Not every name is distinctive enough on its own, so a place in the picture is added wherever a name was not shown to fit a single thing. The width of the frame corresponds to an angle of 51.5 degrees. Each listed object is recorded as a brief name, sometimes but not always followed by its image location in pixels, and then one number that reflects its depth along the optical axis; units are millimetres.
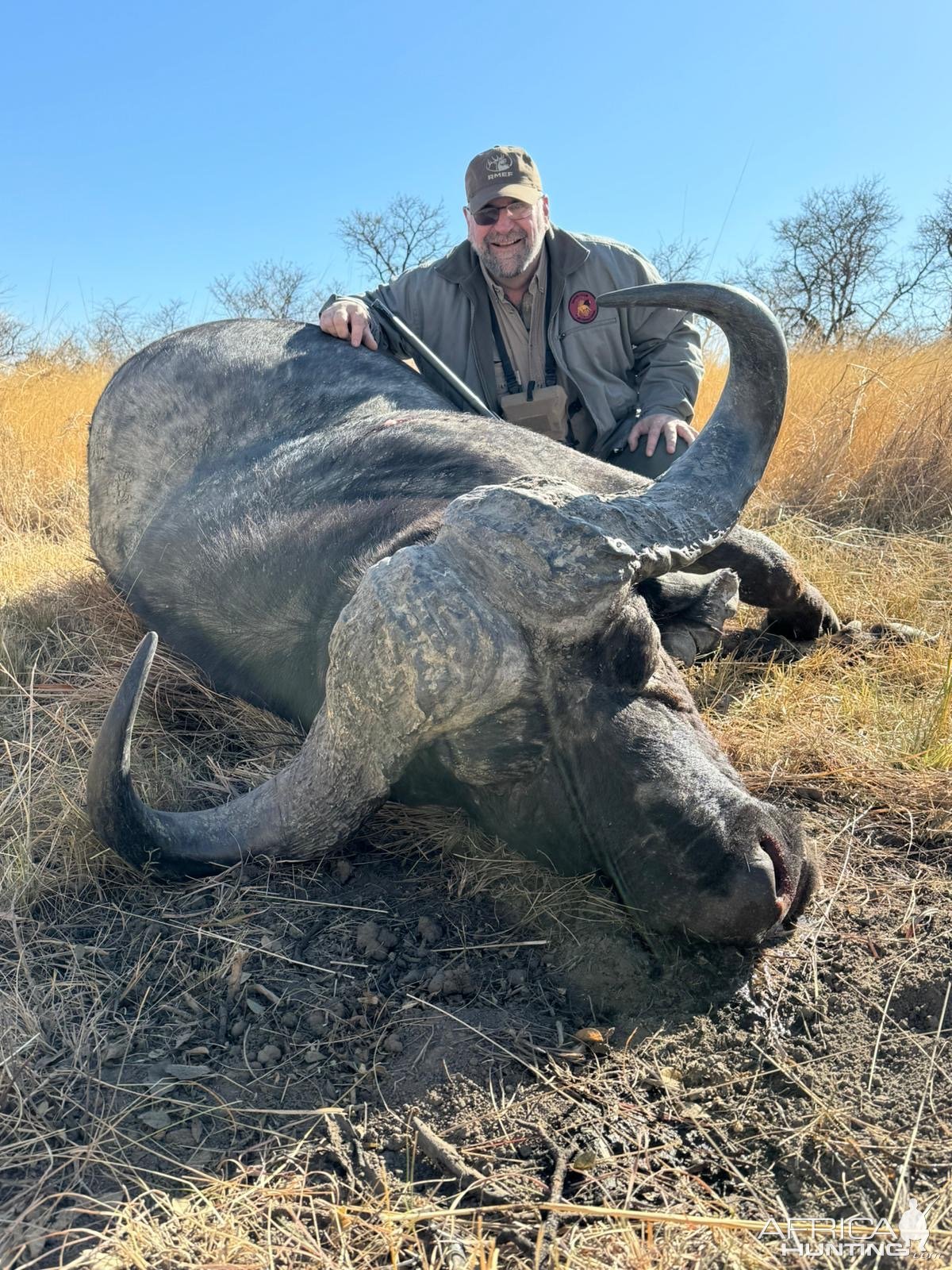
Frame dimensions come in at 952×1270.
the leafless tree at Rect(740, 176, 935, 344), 26125
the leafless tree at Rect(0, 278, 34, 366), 12531
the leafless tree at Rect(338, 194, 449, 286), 32750
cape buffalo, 2221
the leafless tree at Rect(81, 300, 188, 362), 13297
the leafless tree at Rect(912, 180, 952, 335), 25062
